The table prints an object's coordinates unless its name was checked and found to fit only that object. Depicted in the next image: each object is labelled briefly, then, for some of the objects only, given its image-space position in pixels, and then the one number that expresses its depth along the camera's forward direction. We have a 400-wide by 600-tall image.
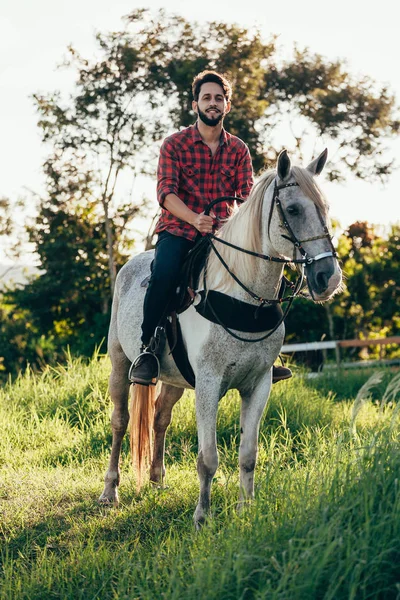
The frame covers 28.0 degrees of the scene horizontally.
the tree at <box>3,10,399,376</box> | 25.34
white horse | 4.72
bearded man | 5.84
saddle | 5.31
